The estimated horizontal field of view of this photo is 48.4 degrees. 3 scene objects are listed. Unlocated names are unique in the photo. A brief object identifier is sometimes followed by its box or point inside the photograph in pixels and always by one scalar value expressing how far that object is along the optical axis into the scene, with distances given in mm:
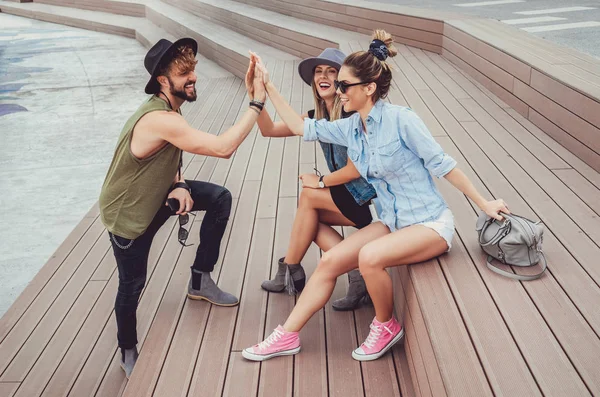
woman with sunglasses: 2156
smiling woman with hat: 2500
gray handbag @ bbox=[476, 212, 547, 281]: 2096
